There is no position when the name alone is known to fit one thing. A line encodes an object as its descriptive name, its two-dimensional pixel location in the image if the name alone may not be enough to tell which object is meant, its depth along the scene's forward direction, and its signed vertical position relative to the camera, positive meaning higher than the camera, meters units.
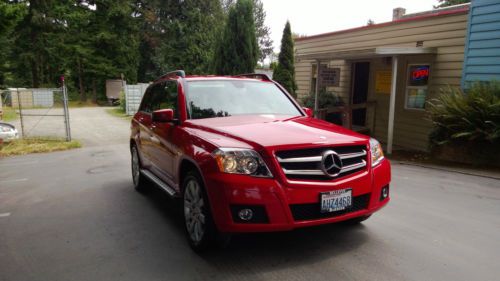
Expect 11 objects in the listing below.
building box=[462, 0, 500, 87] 8.59 +0.89
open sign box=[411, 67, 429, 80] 10.55 +0.25
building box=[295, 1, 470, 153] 9.74 +0.37
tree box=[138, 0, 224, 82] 35.22 +4.34
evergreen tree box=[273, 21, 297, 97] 15.30 +0.65
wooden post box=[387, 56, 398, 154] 9.97 -0.66
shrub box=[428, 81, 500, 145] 7.74 -0.66
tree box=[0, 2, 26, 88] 7.88 +1.26
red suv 3.30 -0.76
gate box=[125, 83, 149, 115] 21.72 -0.95
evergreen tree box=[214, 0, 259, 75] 17.53 +1.70
